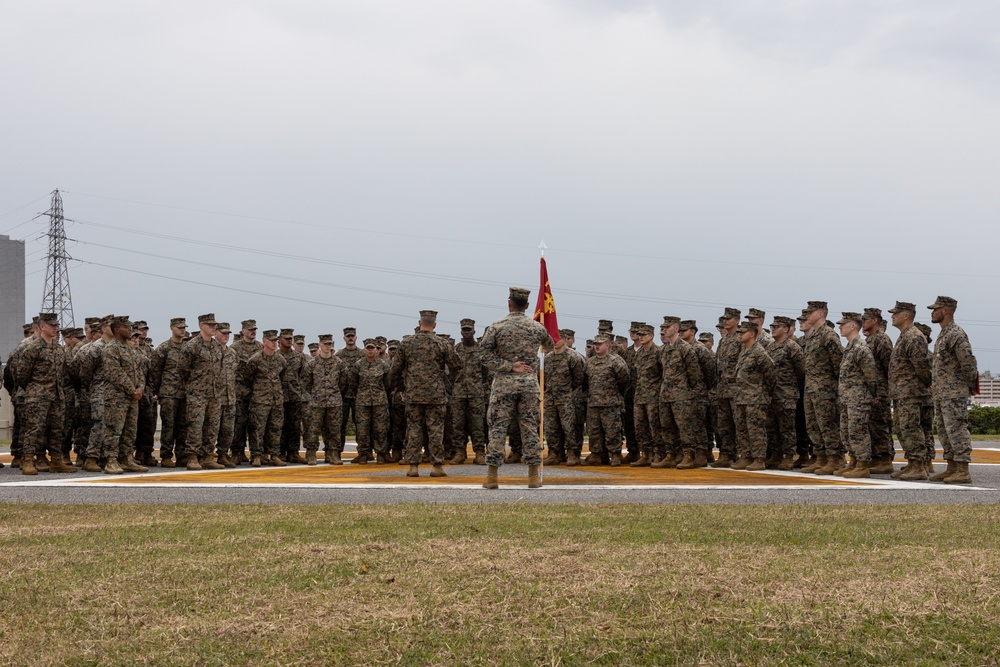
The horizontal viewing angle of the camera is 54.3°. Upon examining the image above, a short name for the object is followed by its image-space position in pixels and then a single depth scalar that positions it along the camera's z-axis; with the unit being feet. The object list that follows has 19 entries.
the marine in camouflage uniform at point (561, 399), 51.11
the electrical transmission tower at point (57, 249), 177.47
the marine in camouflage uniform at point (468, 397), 50.60
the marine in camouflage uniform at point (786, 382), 45.70
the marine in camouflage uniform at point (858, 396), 40.09
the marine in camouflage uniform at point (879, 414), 41.96
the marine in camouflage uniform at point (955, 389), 37.40
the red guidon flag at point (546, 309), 43.88
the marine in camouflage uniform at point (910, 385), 39.24
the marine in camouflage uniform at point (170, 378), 47.29
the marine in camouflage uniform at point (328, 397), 50.88
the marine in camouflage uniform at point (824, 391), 42.39
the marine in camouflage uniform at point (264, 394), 48.91
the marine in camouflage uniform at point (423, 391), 39.75
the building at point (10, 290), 238.89
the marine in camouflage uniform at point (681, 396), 46.42
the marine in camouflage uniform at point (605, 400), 49.21
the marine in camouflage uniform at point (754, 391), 44.55
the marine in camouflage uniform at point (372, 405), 50.01
